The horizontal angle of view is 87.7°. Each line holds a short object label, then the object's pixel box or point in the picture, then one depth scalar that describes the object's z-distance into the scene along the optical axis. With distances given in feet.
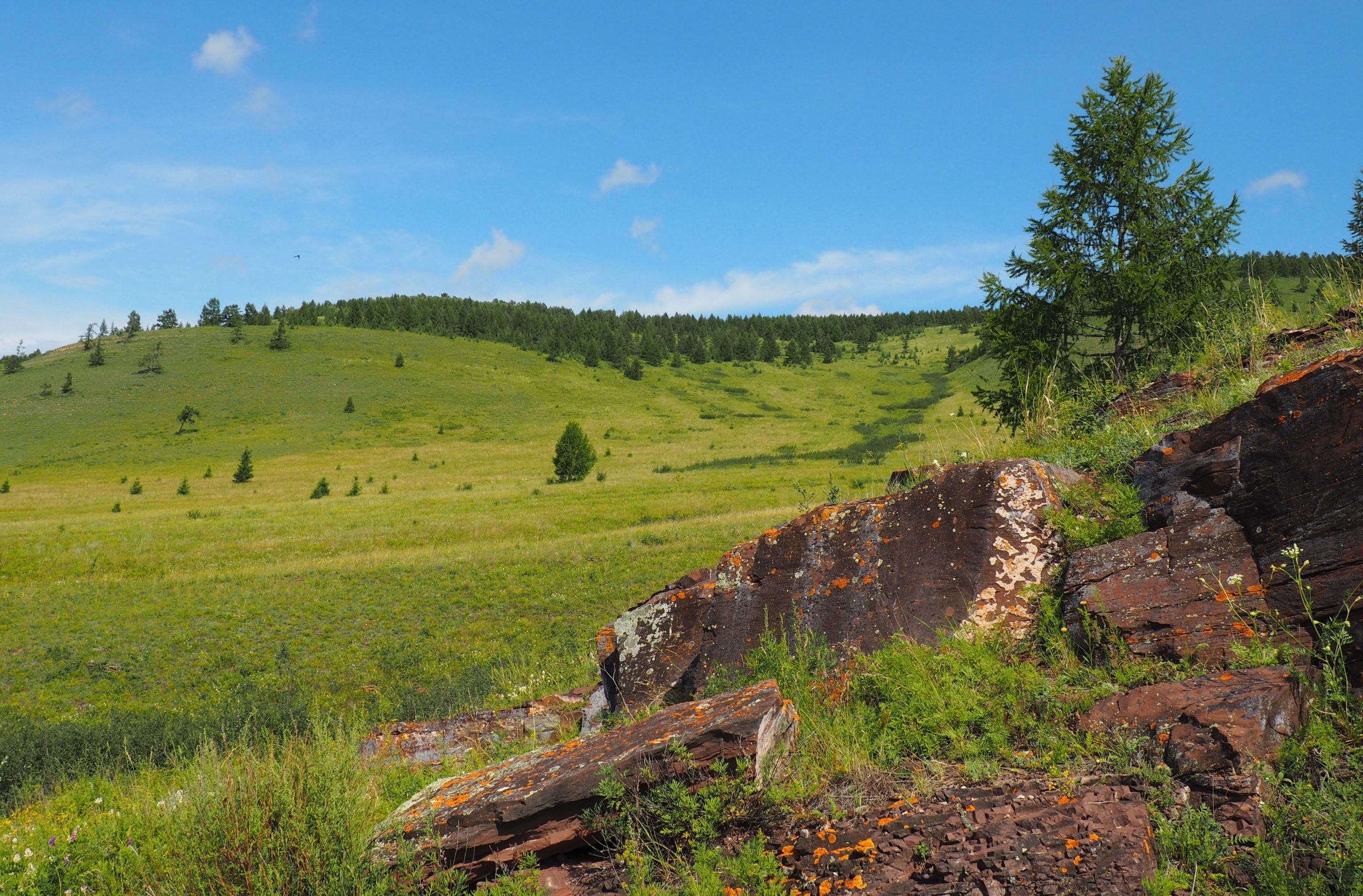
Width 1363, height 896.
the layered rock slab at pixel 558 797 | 12.93
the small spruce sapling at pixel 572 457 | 174.29
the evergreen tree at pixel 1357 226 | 71.49
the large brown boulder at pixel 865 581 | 17.74
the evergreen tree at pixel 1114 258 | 49.32
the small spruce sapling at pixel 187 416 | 257.14
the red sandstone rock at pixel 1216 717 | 10.79
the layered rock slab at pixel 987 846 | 9.89
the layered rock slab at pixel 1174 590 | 13.65
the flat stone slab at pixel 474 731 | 24.88
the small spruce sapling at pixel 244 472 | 192.44
